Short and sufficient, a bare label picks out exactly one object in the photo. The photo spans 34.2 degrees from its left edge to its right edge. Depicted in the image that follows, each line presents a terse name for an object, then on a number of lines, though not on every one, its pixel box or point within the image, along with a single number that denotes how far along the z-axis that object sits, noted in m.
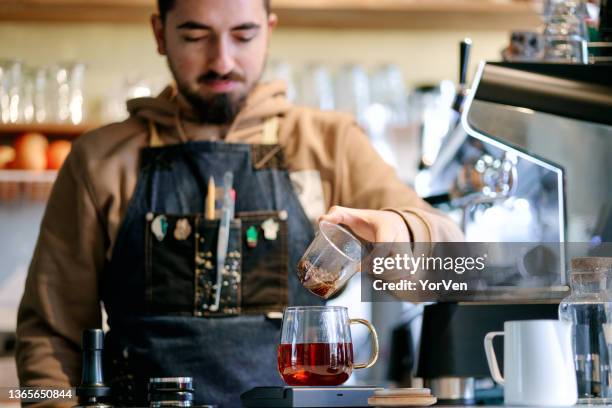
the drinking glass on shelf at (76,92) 3.48
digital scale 1.06
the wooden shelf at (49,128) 3.48
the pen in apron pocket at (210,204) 1.91
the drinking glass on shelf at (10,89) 3.40
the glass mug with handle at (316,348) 1.21
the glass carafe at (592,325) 1.20
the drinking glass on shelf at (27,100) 3.47
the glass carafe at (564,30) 1.64
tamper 1.15
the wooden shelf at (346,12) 3.54
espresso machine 1.36
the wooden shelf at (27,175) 3.46
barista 1.85
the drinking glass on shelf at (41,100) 3.48
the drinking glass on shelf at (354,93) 3.61
